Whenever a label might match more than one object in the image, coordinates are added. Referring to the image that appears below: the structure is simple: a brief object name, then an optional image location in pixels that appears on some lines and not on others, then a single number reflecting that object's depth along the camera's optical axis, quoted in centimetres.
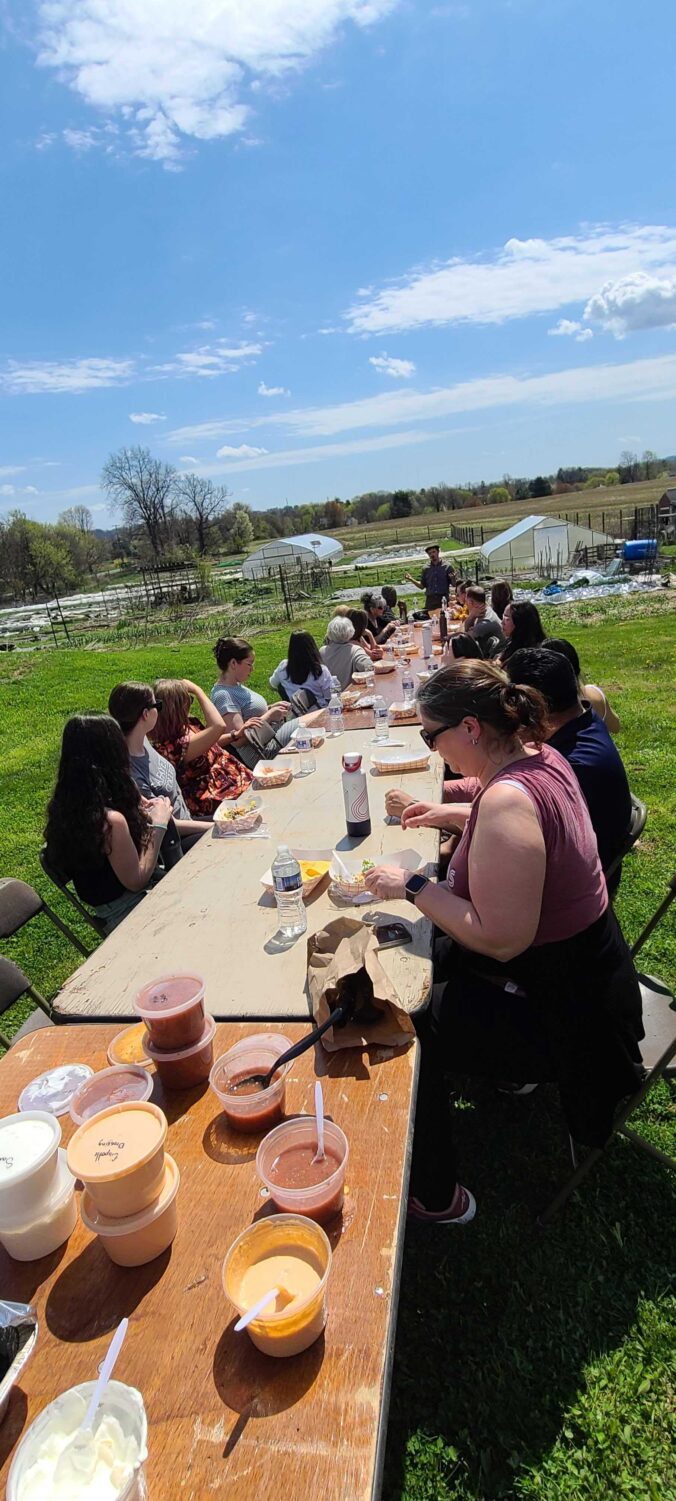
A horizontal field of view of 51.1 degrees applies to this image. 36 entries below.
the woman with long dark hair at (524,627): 548
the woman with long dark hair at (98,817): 322
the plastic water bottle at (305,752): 439
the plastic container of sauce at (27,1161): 131
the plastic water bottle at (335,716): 531
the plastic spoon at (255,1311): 108
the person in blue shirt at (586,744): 299
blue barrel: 2626
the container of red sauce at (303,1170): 137
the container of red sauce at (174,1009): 173
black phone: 229
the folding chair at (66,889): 332
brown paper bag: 182
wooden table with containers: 104
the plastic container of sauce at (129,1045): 187
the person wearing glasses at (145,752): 402
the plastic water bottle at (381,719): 496
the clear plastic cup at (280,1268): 113
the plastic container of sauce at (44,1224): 133
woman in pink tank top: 203
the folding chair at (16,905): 300
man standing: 1405
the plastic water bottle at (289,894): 250
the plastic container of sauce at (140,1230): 130
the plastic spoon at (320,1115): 144
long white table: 214
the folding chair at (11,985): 260
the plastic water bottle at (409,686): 618
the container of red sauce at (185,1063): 175
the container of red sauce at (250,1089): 162
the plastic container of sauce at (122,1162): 128
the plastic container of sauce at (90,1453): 94
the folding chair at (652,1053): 225
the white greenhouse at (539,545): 3086
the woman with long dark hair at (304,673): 630
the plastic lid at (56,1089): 174
